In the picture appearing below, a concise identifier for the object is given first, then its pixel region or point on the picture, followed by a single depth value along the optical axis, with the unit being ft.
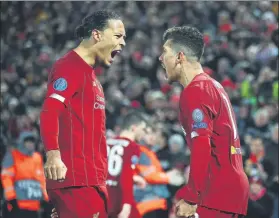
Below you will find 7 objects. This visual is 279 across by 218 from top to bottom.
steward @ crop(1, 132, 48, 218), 63.16
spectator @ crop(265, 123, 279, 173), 66.44
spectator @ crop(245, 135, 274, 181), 65.21
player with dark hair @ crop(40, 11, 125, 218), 33.55
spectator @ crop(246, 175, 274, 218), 61.11
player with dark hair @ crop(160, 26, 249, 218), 31.07
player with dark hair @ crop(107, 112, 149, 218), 50.88
